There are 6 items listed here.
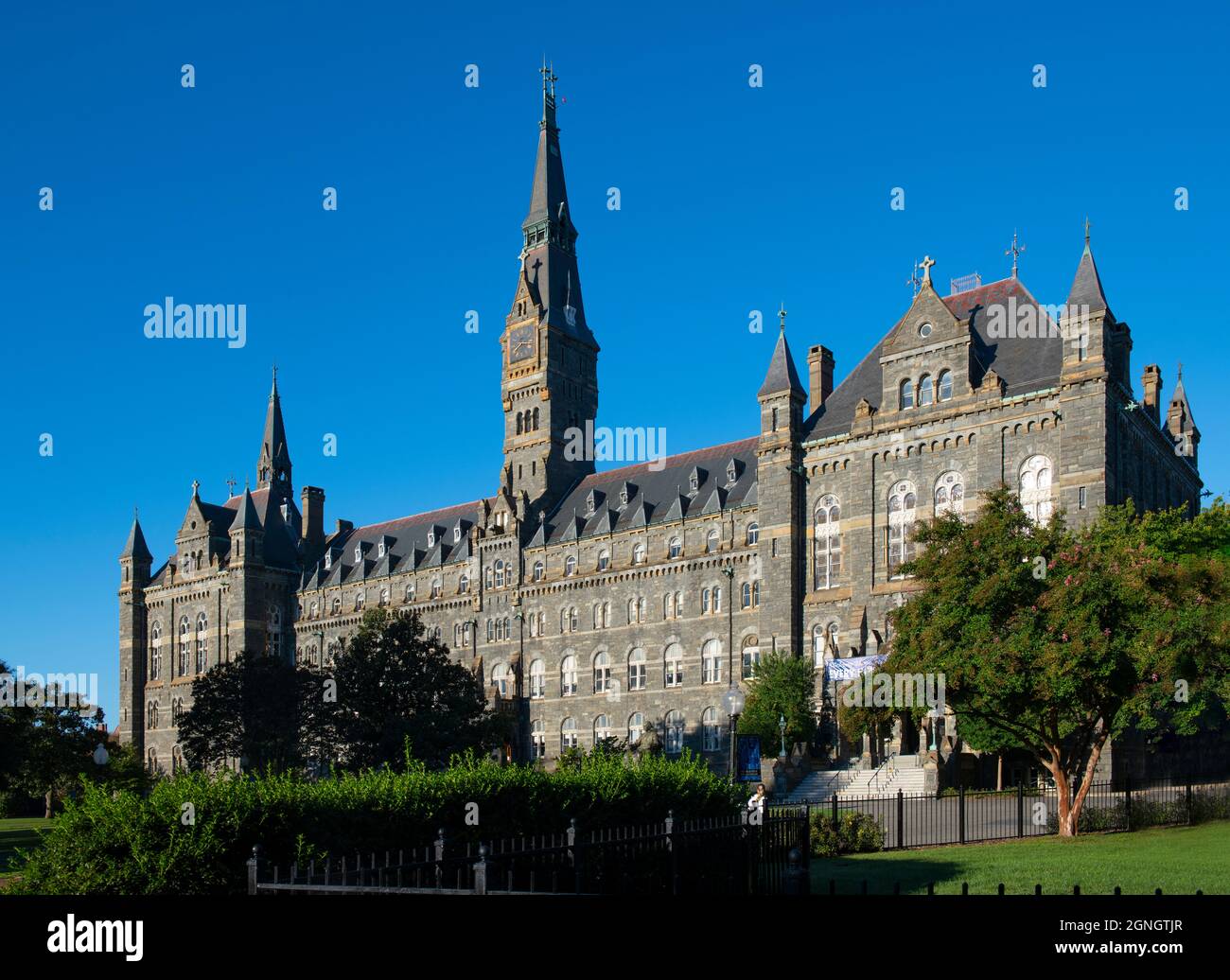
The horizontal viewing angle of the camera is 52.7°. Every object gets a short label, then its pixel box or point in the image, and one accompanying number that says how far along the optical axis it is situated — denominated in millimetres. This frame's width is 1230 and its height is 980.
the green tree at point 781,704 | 54594
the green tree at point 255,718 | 56438
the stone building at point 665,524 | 54219
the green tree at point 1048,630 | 32406
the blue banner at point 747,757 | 51562
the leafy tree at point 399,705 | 50875
